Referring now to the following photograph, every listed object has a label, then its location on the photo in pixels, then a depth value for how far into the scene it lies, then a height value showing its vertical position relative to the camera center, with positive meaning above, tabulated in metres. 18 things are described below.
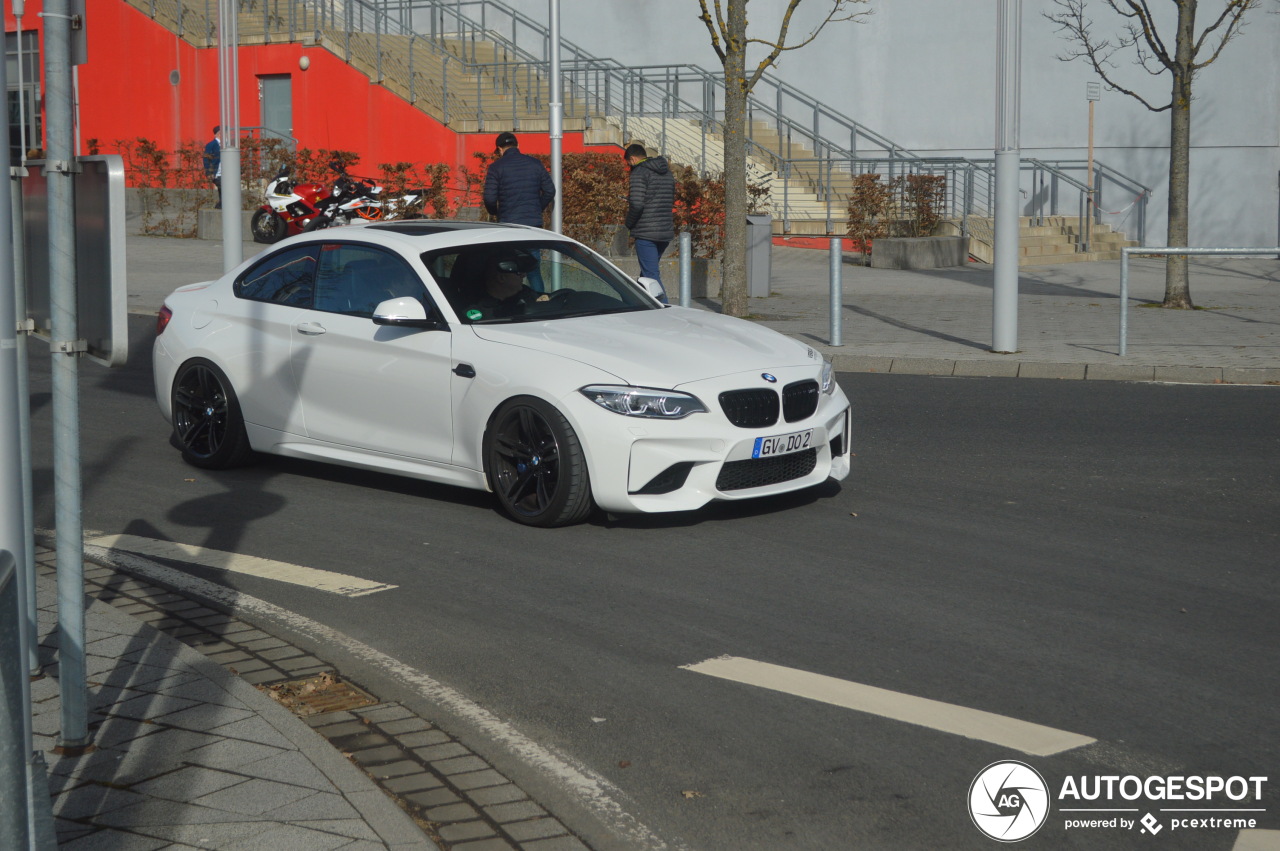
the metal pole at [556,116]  17.88 +1.65
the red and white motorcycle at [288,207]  24.81 +0.82
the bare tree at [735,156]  16.69 +1.13
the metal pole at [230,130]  16.42 +1.41
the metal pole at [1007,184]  14.10 +0.68
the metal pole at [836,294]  14.48 -0.35
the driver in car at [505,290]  7.99 -0.18
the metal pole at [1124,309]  13.56 -0.47
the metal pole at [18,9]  9.20 +1.62
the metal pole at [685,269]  16.39 -0.13
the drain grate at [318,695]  4.82 -1.42
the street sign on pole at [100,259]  3.97 +0.00
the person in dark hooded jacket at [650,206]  16.61 +0.56
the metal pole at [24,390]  4.14 -0.36
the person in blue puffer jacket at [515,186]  16.30 +0.77
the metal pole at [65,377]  4.02 -0.32
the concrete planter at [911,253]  25.34 +0.07
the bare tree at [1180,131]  18.11 +1.50
